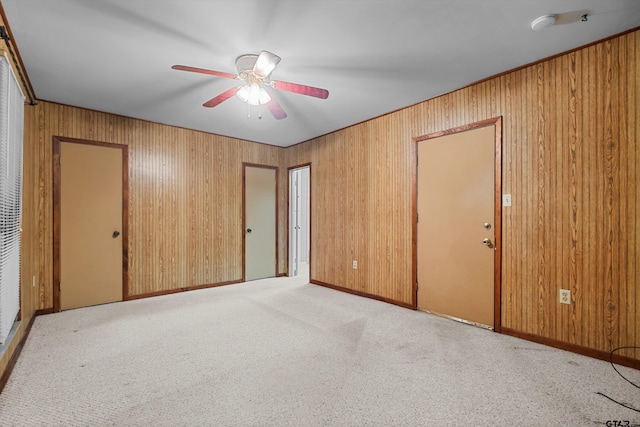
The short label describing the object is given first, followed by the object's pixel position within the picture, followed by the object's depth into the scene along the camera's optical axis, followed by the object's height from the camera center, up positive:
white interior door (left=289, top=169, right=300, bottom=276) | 5.70 -0.14
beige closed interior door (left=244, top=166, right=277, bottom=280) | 5.20 -0.16
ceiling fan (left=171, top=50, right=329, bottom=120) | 2.08 +1.08
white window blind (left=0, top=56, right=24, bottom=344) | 1.99 +0.17
